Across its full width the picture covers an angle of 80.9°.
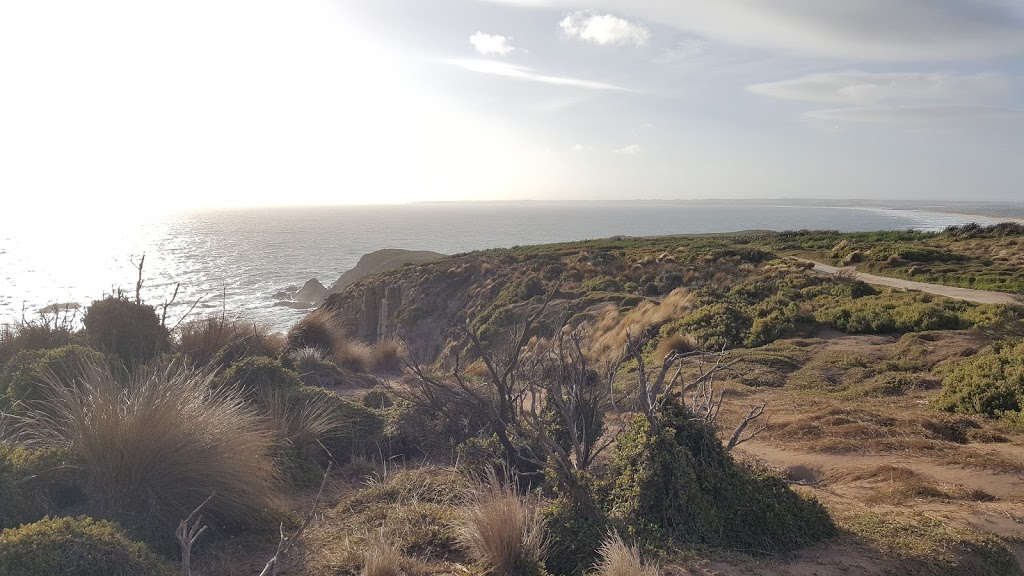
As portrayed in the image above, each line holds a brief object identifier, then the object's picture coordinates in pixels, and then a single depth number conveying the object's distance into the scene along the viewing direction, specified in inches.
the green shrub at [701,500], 148.6
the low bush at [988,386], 288.0
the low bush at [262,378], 282.7
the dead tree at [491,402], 198.8
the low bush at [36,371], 229.1
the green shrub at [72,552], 113.6
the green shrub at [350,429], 265.6
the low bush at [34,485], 146.8
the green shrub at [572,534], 145.0
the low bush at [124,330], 342.3
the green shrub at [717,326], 527.8
